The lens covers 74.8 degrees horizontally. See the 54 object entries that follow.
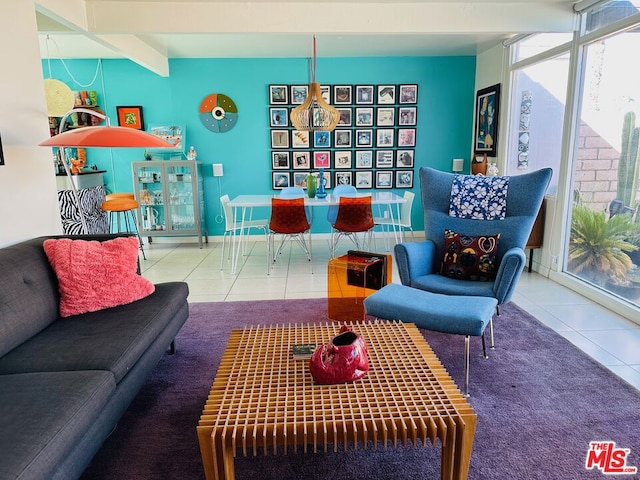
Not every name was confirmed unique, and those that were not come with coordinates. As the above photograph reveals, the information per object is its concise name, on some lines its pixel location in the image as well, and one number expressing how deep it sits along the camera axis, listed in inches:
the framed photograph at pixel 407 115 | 225.9
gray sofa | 48.5
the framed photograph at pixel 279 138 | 226.2
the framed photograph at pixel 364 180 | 234.4
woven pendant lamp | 160.1
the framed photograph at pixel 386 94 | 223.6
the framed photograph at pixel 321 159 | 230.5
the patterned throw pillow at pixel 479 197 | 112.9
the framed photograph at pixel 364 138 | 228.6
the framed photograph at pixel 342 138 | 228.2
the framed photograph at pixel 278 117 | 223.9
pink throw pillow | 84.3
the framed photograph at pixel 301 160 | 229.9
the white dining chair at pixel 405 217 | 193.3
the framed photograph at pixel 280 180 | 231.8
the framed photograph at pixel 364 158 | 231.6
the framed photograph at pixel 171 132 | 222.5
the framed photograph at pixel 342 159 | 231.3
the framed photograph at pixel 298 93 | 221.3
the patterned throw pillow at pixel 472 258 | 106.2
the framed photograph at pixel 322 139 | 227.6
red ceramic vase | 58.4
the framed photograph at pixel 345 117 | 225.1
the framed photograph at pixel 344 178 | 233.8
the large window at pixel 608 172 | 120.6
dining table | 172.7
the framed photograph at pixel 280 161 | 229.1
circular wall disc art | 221.9
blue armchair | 96.1
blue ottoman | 81.1
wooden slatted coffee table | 50.0
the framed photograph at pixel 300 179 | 232.5
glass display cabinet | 217.9
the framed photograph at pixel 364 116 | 225.9
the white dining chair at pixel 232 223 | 176.2
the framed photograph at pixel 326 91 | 222.8
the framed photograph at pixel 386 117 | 226.2
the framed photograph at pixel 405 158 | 231.8
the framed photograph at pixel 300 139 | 227.1
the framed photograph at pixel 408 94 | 223.6
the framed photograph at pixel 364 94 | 223.3
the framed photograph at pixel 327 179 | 233.9
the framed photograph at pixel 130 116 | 220.2
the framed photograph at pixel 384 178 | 234.2
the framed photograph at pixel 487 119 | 197.0
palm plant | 124.4
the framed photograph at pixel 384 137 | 228.7
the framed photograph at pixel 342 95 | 222.7
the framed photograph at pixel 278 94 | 221.3
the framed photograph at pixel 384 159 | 231.8
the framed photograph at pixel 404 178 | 234.2
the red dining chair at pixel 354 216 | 173.6
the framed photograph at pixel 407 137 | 228.7
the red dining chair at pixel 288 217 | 171.0
